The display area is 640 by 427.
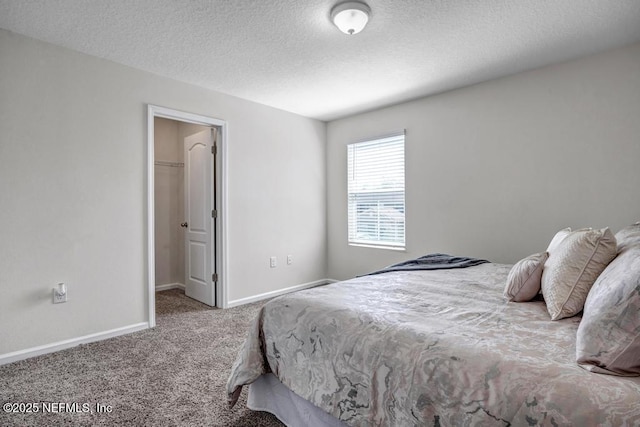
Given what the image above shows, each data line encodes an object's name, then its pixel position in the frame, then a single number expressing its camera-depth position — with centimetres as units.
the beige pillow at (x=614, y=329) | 92
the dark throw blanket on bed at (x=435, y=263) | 263
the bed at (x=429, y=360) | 91
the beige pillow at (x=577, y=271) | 138
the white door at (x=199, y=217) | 389
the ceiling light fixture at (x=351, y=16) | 210
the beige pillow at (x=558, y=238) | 204
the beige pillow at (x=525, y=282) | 166
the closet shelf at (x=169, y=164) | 474
